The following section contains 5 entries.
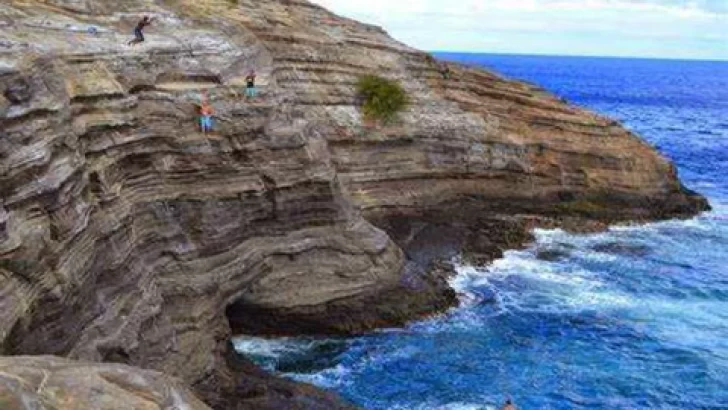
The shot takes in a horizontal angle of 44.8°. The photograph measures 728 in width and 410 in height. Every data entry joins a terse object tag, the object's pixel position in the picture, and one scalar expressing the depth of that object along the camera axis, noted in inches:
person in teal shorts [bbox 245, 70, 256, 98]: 1496.1
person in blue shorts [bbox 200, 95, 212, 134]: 1366.9
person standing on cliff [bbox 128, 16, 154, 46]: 1407.5
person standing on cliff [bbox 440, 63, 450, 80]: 2271.2
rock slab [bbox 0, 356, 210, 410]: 541.6
